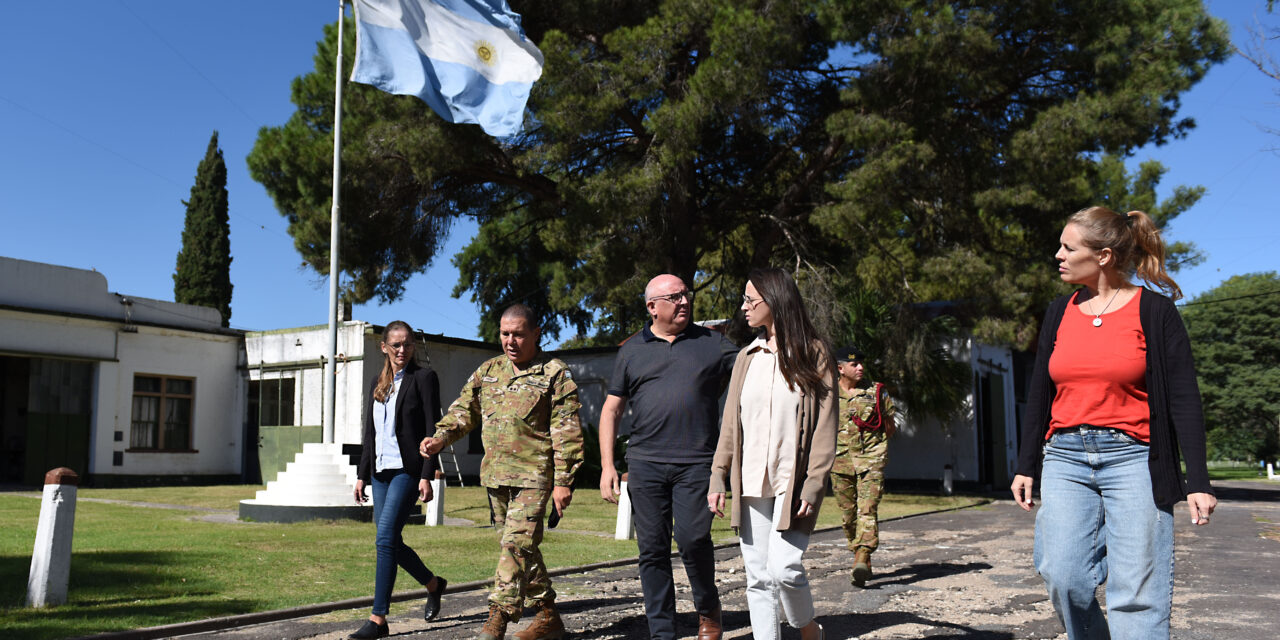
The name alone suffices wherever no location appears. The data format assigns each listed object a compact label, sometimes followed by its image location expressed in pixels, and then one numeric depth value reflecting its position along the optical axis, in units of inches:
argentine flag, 639.1
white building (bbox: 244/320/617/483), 921.5
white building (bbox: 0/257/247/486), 878.4
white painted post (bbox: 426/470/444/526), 528.1
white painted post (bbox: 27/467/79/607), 256.4
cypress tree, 1475.1
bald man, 197.3
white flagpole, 654.5
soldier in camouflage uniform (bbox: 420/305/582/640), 210.8
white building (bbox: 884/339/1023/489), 957.2
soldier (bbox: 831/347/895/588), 328.8
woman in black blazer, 229.8
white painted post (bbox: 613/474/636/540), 462.2
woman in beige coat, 175.3
